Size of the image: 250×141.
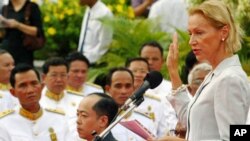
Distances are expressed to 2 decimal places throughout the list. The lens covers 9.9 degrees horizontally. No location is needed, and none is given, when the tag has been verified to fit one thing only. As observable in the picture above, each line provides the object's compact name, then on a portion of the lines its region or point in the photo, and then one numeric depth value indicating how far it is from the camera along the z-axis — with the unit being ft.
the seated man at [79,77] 52.50
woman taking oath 22.48
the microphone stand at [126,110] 24.40
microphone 24.76
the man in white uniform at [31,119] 41.45
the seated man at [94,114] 35.27
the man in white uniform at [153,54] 51.82
